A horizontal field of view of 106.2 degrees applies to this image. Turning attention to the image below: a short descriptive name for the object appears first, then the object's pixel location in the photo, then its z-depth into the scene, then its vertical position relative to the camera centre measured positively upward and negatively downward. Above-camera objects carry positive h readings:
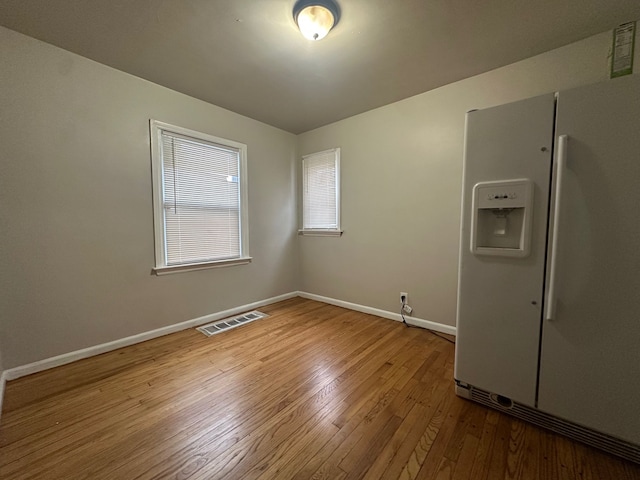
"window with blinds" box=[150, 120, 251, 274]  2.46 +0.30
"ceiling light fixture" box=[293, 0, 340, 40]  1.48 +1.36
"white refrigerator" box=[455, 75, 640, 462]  1.14 -0.18
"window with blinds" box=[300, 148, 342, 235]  3.33 +0.49
